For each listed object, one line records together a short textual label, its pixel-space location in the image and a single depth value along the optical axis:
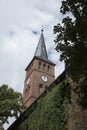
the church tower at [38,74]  55.91
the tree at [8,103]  28.56
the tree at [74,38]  8.77
